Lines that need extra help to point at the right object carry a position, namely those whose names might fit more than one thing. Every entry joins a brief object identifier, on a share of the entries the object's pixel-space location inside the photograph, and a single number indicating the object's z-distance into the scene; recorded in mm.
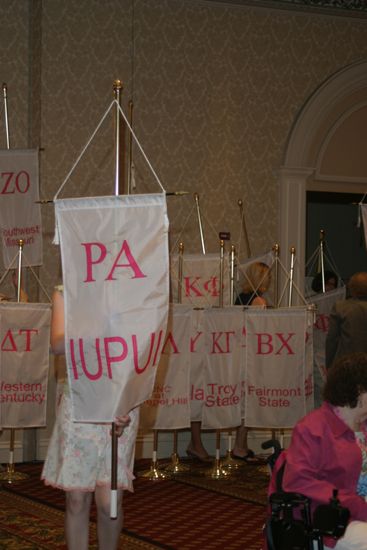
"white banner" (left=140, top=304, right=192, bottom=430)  7168
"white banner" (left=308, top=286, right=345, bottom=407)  8094
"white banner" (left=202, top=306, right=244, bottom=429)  7344
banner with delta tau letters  7016
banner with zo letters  7633
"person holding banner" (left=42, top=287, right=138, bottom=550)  4008
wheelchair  3287
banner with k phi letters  7918
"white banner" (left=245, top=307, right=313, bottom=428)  7273
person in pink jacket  3473
